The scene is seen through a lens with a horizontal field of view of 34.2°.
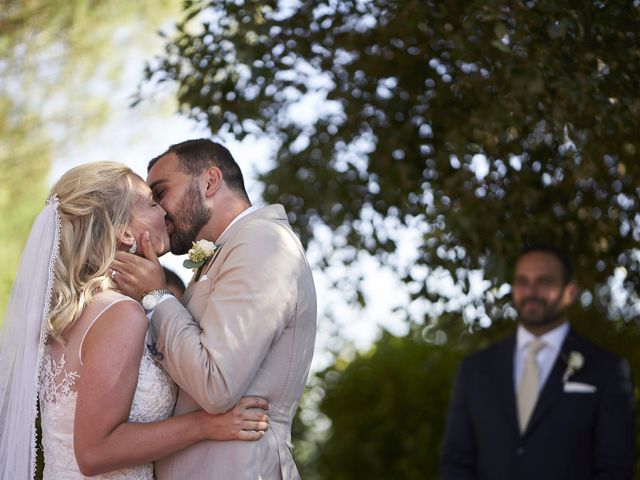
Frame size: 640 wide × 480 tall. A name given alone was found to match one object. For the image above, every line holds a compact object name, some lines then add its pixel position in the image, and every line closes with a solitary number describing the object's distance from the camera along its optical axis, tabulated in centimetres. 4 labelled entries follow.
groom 320
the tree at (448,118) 459
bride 334
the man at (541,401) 476
